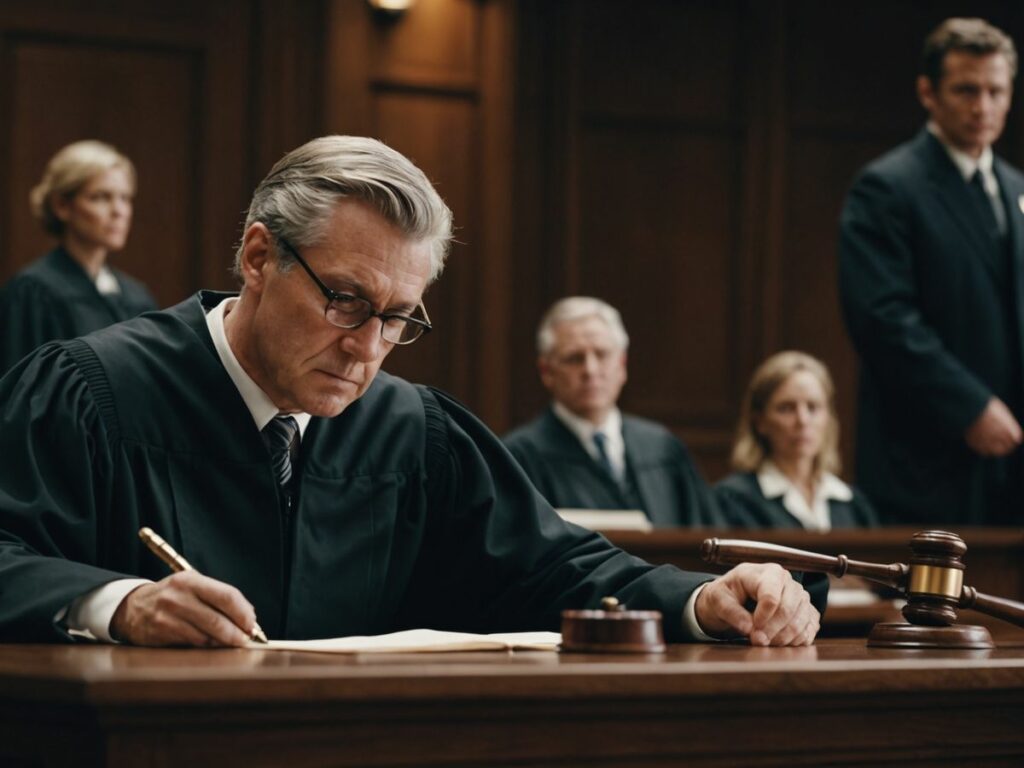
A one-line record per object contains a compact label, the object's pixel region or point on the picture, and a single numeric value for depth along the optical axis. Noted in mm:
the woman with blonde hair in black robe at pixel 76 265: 6703
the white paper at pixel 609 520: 5473
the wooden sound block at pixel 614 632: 2125
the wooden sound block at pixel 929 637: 2436
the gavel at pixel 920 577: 2445
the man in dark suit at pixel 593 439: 6727
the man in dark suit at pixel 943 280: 5973
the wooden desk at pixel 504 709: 1694
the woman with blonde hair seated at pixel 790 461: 6645
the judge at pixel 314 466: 2586
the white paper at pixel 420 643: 2078
